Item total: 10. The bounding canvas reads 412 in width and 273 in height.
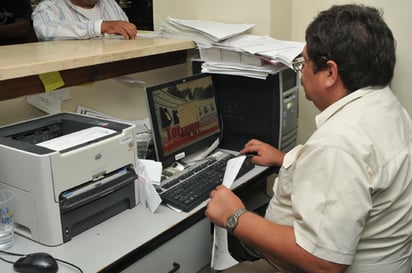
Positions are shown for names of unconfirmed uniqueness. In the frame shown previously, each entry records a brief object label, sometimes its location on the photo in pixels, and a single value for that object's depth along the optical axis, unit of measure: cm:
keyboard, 142
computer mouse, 107
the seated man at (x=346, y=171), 102
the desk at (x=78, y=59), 137
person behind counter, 210
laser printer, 116
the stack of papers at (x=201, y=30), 186
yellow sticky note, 161
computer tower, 180
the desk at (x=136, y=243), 116
